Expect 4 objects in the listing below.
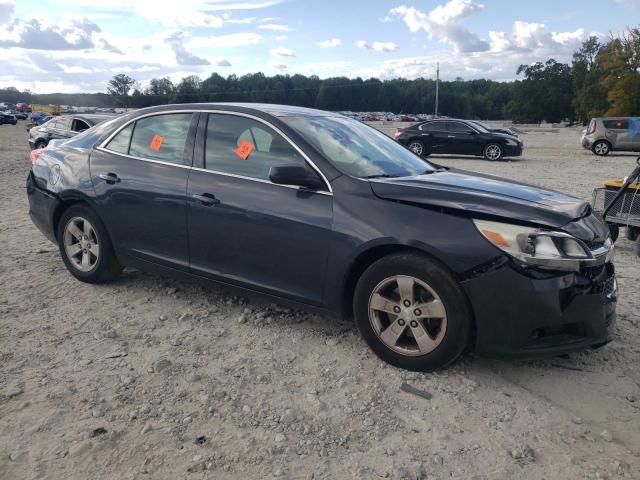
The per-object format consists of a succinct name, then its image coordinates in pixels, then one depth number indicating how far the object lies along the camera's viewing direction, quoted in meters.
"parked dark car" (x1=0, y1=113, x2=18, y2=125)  53.41
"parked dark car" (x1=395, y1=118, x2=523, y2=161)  20.05
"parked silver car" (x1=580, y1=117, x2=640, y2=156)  22.58
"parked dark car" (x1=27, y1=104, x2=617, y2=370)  3.20
